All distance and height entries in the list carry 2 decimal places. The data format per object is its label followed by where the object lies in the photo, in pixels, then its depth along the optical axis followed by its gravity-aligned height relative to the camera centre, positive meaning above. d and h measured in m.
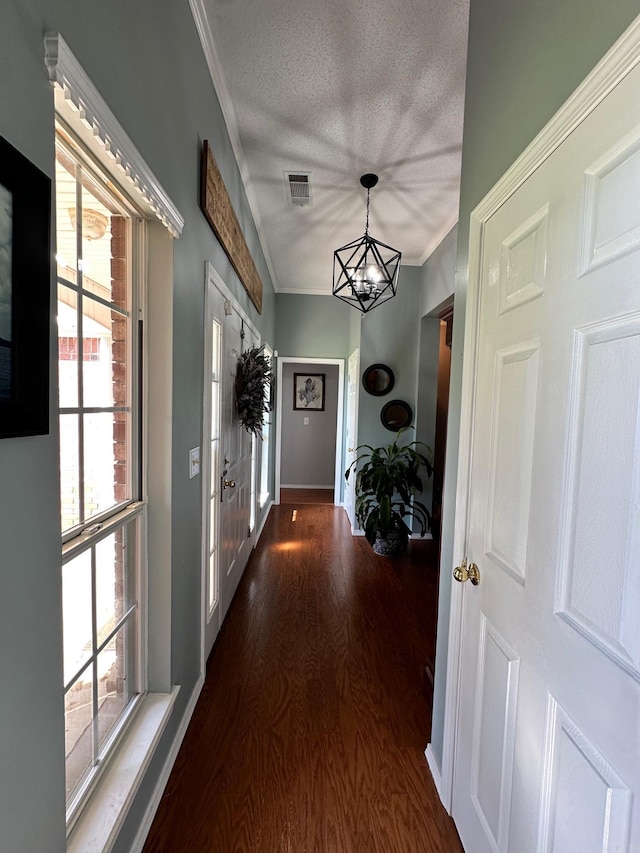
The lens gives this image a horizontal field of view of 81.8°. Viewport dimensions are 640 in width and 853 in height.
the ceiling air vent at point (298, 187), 2.43 +1.54
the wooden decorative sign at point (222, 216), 1.55 +0.96
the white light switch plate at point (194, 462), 1.55 -0.24
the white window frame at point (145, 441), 0.73 -0.12
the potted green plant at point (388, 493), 3.42 -0.75
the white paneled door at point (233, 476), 2.23 -0.46
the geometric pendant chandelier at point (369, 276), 2.26 +0.85
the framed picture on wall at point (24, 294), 0.56 +0.17
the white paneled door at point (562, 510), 0.62 -0.19
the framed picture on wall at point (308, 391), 6.02 +0.32
